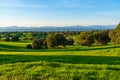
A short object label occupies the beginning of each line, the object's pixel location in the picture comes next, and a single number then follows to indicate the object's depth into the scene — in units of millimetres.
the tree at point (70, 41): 123988
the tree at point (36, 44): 112750
